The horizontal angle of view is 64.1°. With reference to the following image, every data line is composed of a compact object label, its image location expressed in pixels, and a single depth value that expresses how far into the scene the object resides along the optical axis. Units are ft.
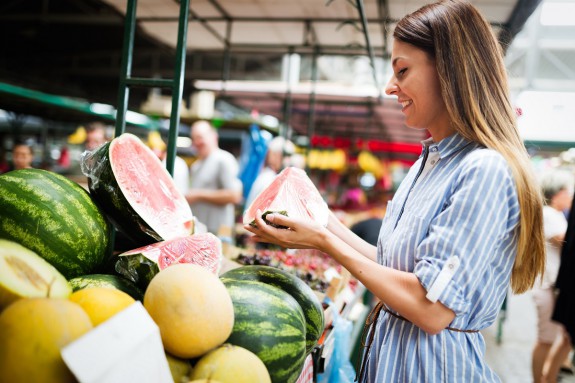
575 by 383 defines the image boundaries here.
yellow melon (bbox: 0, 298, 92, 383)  2.82
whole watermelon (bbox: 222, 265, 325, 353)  5.39
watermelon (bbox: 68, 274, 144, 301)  4.43
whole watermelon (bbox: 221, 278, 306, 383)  4.28
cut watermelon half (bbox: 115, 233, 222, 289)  4.70
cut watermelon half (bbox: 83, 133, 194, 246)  5.48
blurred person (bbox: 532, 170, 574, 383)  16.05
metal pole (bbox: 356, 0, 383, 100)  12.62
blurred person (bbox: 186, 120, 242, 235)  18.10
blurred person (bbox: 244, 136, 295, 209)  22.48
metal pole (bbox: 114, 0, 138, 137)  7.16
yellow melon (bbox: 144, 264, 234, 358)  3.61
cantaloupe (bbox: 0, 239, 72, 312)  3.22
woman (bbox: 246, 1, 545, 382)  4.44
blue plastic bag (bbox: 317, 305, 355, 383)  7.78
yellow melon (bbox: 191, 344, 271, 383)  3.55
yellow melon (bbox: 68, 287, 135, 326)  3.44
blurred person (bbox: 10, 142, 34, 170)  23.63
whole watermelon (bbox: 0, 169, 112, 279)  4.55
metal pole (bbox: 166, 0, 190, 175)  6.96
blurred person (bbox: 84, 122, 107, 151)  19.74
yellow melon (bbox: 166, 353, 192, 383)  3.68
